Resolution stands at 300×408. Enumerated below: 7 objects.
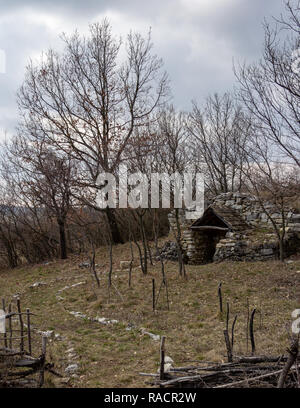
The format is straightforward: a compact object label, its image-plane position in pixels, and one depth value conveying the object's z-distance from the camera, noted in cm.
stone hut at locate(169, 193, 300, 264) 1185
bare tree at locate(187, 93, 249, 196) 2247
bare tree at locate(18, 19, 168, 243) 1551
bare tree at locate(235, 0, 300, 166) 683
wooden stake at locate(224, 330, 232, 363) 429
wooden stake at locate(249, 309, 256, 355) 488
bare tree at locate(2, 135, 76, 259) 1458
